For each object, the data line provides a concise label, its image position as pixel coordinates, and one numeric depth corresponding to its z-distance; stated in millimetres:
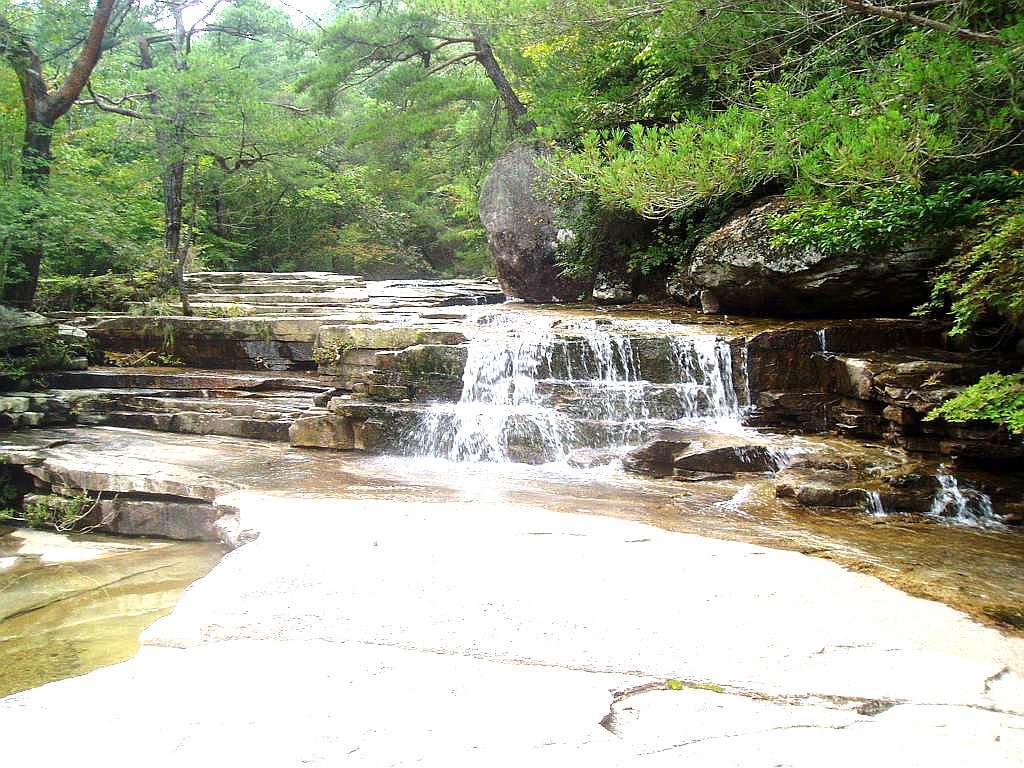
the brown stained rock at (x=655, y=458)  6820
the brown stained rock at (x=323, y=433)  8039
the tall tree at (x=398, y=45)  13562
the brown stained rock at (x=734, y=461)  6656
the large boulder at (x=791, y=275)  8414
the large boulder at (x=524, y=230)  13039
